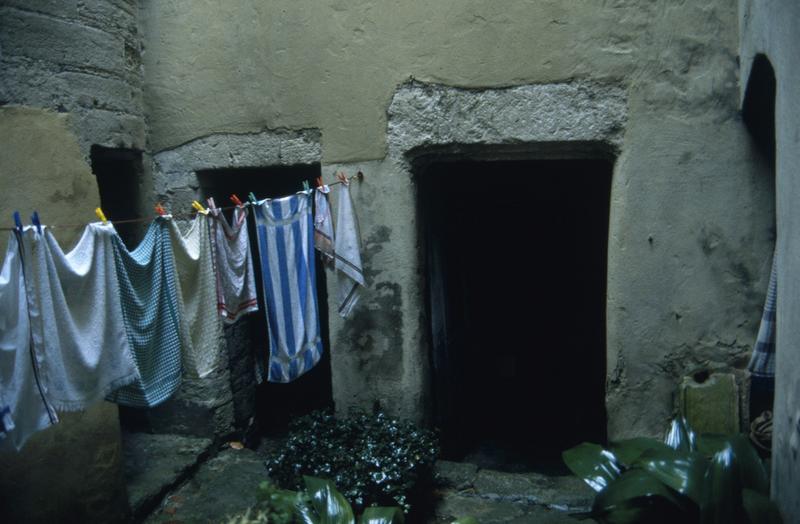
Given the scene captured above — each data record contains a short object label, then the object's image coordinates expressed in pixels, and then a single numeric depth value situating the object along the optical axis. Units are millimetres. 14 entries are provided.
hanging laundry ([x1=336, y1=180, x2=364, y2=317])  4246
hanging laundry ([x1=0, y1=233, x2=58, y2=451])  2846
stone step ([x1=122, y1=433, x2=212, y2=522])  4430
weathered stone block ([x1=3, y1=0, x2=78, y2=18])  3871
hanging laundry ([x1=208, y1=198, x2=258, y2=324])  3754
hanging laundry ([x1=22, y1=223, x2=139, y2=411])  2967
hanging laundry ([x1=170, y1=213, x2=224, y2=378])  3633
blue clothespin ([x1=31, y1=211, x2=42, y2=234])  2896
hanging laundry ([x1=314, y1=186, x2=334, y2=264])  4168
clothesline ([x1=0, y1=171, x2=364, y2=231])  4469
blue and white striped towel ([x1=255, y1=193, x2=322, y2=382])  4062
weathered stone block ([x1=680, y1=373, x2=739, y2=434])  4004
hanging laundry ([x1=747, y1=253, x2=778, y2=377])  3268
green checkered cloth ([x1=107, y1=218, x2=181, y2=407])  3396
